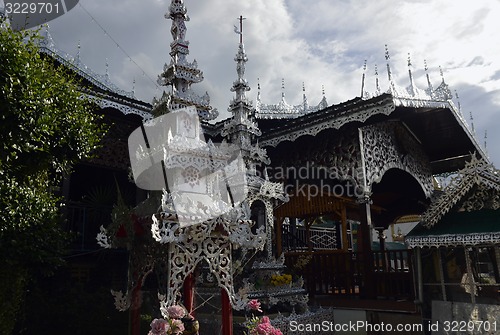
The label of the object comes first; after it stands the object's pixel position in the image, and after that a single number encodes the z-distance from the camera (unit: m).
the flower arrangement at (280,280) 6.82
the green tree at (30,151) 4.94
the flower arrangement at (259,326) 4.29
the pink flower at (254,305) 4.67
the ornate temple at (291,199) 4.71
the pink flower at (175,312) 3.79
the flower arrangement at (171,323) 3.66
